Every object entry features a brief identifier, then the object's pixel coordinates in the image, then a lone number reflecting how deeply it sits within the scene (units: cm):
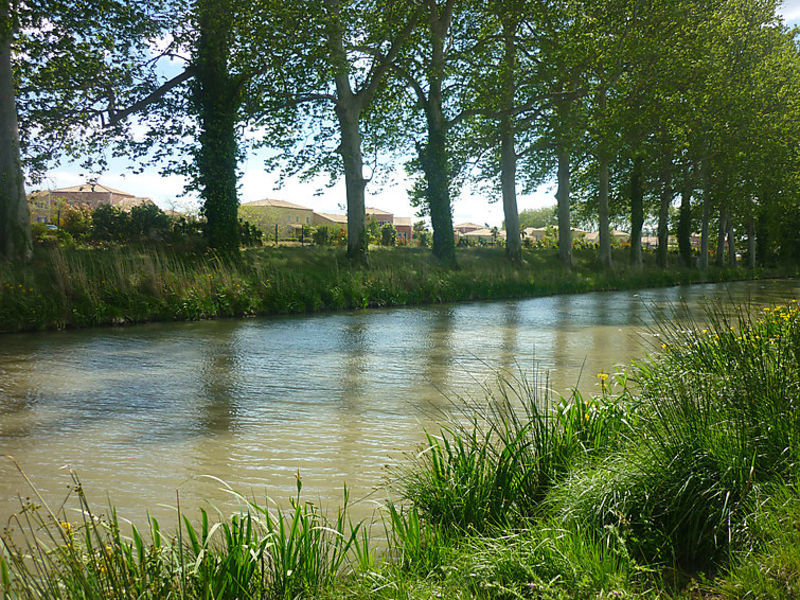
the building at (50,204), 2109
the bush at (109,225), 2111
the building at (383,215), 10155
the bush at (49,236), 1903
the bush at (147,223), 2114
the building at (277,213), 3872
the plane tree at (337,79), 1852
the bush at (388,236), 3203
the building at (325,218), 8344
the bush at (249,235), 2366
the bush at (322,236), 3049
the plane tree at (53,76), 1553
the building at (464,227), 8913
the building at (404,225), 9988
